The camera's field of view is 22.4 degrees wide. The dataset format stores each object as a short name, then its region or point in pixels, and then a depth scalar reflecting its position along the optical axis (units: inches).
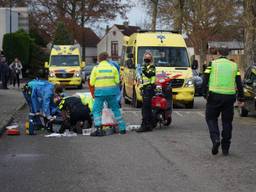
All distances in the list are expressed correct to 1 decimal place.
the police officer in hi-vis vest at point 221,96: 421.1
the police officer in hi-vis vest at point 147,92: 562.6
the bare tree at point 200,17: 1900.6
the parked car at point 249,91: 684.1
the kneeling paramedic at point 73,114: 546.4
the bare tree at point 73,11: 2755.9
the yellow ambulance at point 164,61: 831.7
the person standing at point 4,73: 1239.8
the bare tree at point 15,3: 2775.6
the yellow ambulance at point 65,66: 1389.0
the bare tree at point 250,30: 1083.3
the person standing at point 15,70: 1320.1
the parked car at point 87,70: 1904.5
